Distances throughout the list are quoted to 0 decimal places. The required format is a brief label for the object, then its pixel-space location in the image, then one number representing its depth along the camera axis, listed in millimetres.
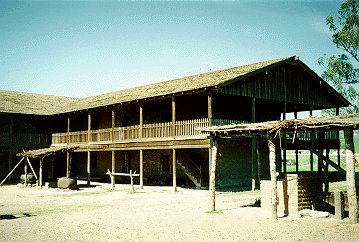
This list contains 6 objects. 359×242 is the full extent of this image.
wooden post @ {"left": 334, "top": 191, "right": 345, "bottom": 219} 12211
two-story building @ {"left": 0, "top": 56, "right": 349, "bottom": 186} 22531
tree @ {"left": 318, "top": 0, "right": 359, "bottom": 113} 38125
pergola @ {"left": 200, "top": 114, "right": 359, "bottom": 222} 11500
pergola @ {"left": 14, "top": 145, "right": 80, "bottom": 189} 26331
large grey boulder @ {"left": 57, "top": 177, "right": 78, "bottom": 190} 25422
